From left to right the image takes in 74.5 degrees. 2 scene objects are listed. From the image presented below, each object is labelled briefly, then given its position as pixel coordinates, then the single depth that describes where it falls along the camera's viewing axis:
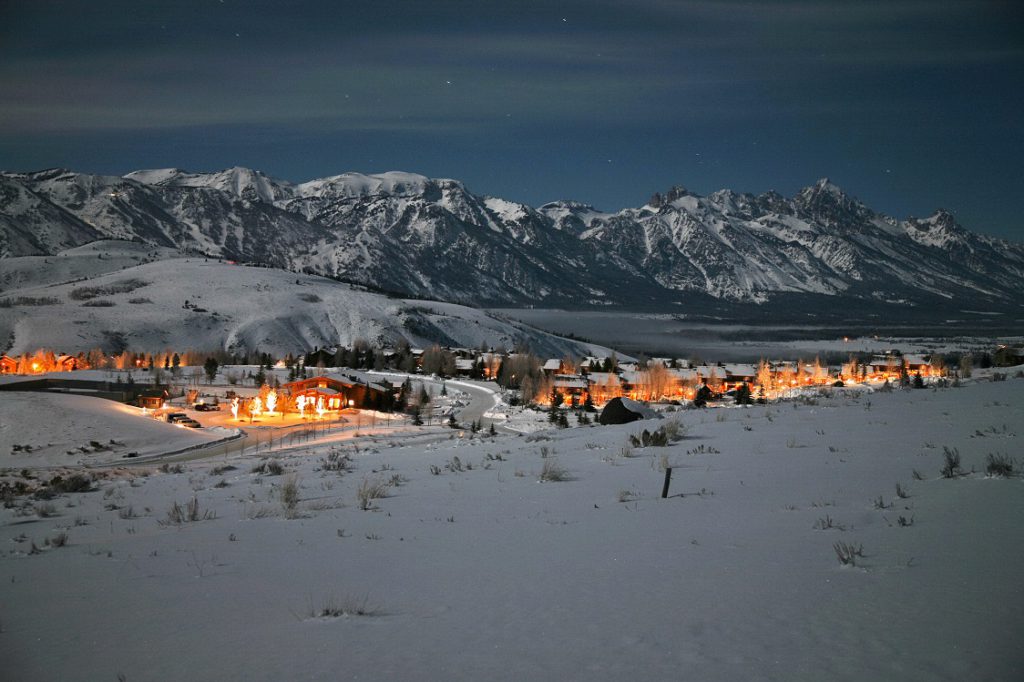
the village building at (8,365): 97.12
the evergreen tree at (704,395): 72.85
